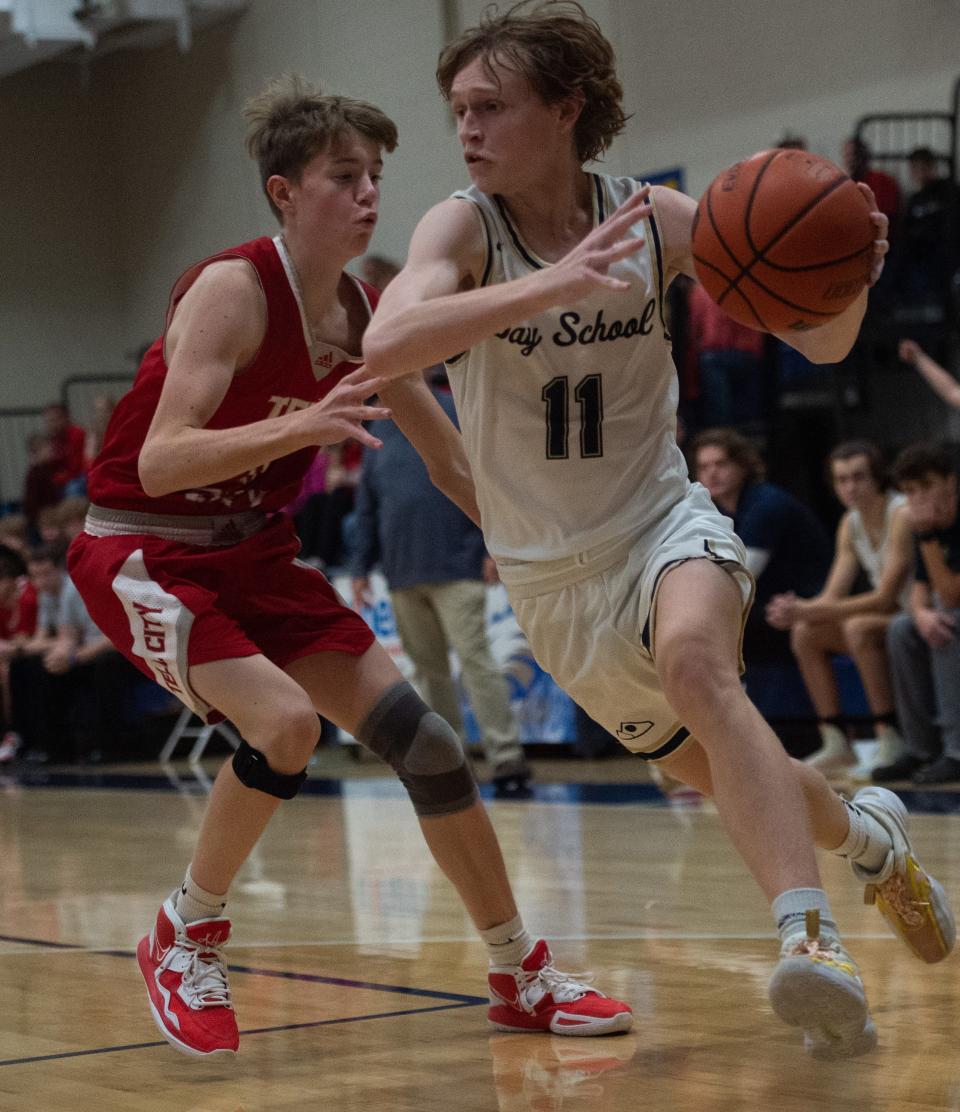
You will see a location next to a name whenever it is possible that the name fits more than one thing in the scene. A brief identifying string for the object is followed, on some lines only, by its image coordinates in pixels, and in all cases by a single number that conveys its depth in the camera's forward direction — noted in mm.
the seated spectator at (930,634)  7293
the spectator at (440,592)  8055
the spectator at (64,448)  14617
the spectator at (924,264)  9969
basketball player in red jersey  3316
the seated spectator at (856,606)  7777
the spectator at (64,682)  11242
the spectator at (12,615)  11625
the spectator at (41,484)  14641
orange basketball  2936
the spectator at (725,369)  10383
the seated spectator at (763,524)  8047
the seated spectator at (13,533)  12586
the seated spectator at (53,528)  11359
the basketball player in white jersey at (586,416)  3025
